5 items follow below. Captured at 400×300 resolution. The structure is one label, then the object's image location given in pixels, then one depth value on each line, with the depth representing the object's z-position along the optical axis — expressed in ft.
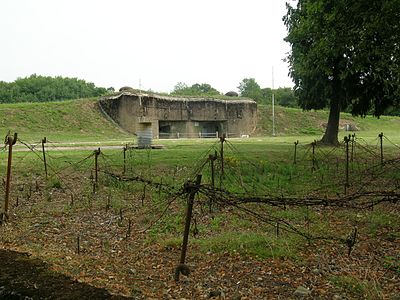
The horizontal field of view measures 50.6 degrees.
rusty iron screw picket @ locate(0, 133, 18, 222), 27.58
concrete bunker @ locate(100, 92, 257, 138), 144.77
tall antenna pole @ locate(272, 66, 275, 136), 159.27
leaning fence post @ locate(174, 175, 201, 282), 17.43
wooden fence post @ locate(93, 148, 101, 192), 36.23
